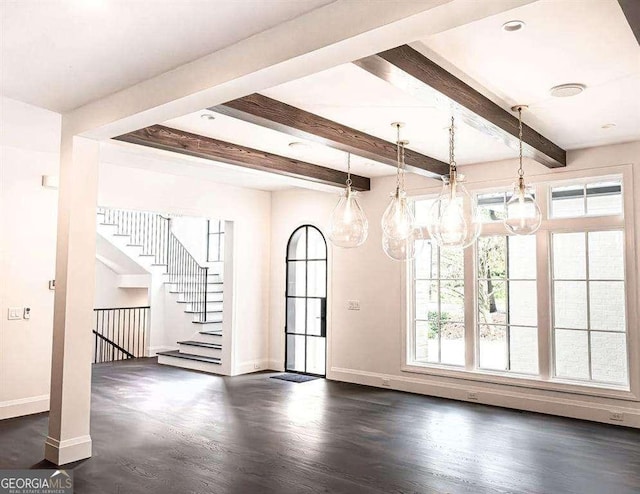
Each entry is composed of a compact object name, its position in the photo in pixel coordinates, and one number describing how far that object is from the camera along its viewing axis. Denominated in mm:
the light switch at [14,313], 5555
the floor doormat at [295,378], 7371
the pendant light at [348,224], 4352
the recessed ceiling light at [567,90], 3723
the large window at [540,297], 5414
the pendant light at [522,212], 3793
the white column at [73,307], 4012
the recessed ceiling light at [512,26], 2814
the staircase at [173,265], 9930
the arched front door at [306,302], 7926
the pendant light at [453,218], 3707
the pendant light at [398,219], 4125
